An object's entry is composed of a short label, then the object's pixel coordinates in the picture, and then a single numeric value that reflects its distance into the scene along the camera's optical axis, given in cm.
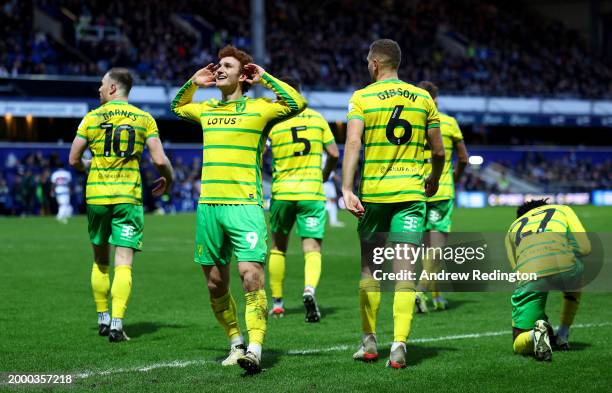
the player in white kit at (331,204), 2684
